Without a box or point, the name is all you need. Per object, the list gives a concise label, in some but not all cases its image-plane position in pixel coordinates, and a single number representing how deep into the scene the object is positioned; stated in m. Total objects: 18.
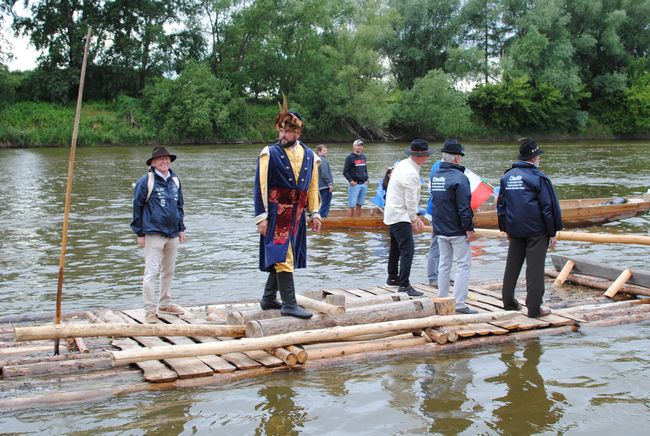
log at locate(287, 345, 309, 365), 6.76
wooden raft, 6.39
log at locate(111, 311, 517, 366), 6.35
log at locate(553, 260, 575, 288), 10.36
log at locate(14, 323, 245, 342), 6.09
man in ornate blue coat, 7.14
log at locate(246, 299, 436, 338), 7.05
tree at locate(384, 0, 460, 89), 67.31
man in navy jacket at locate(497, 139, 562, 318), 8.26
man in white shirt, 9.14
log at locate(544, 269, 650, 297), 9.74
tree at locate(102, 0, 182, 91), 62.50
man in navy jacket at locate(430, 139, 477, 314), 8.34
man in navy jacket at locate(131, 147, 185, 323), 7.93
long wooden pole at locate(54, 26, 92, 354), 6.35
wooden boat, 16.81
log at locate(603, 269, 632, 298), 9.53
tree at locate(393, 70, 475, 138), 60.56
